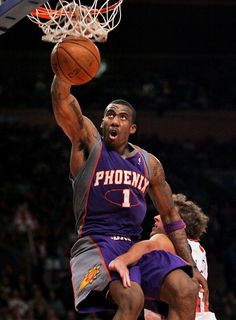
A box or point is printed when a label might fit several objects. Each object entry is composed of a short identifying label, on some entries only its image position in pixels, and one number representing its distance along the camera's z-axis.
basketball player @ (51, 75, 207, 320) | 7.72
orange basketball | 7.85
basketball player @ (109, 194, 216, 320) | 7.69
